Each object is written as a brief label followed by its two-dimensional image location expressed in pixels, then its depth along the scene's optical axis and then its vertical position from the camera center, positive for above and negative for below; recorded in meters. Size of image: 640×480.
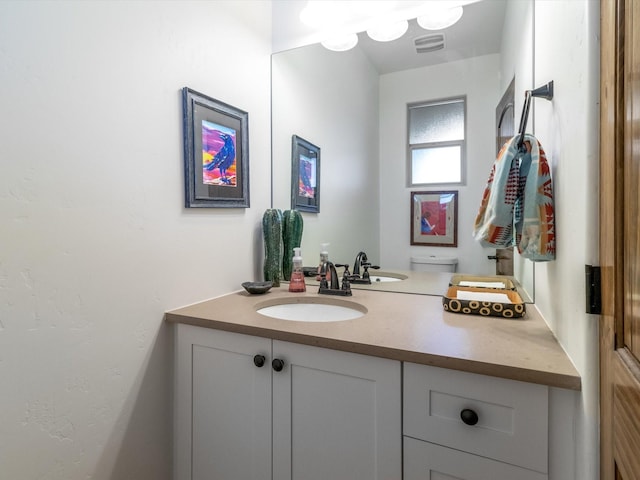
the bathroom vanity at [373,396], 0.73 -0.40
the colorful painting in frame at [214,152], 1.24 +0.35
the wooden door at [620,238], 0.47 +0.00
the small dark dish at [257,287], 1.43 -0.20
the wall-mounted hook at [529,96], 0.89 +0.38
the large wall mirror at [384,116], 1.36 +0.57
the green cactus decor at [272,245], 1.58 -0.03
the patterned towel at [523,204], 0.85 +0.09
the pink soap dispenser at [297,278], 1.50 -0.17
